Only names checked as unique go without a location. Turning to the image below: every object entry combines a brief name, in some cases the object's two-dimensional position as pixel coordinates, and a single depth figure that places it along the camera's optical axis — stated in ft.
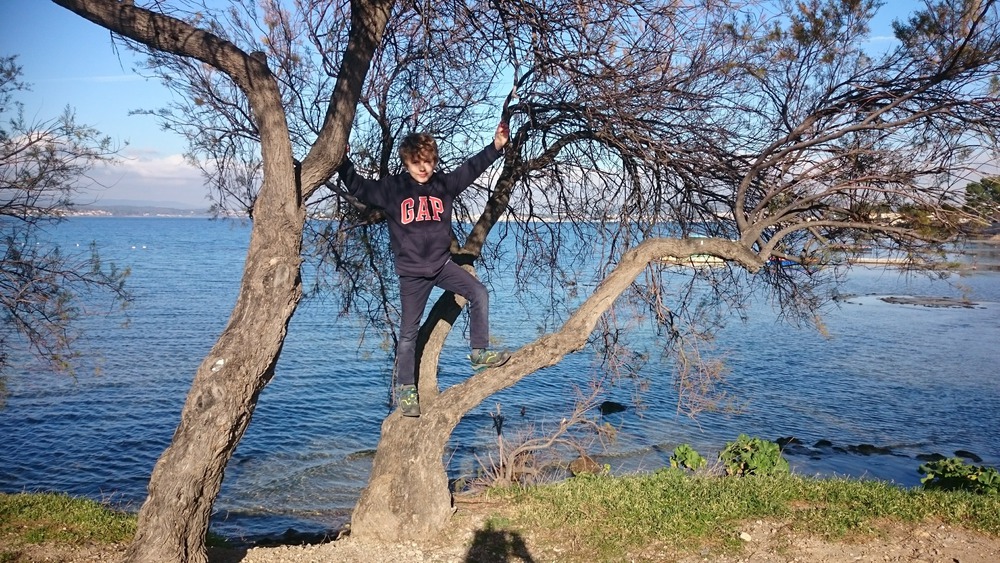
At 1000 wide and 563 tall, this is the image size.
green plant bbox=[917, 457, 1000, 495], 25.66
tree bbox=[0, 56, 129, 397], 26.53
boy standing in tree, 19.06
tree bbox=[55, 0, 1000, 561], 16.81
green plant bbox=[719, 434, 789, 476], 27.66
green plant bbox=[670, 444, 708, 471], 29.35
